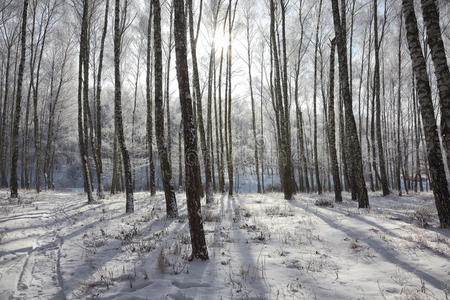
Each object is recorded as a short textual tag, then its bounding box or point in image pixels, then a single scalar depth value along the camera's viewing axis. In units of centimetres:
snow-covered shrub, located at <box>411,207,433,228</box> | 527
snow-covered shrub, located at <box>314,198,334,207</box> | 915
